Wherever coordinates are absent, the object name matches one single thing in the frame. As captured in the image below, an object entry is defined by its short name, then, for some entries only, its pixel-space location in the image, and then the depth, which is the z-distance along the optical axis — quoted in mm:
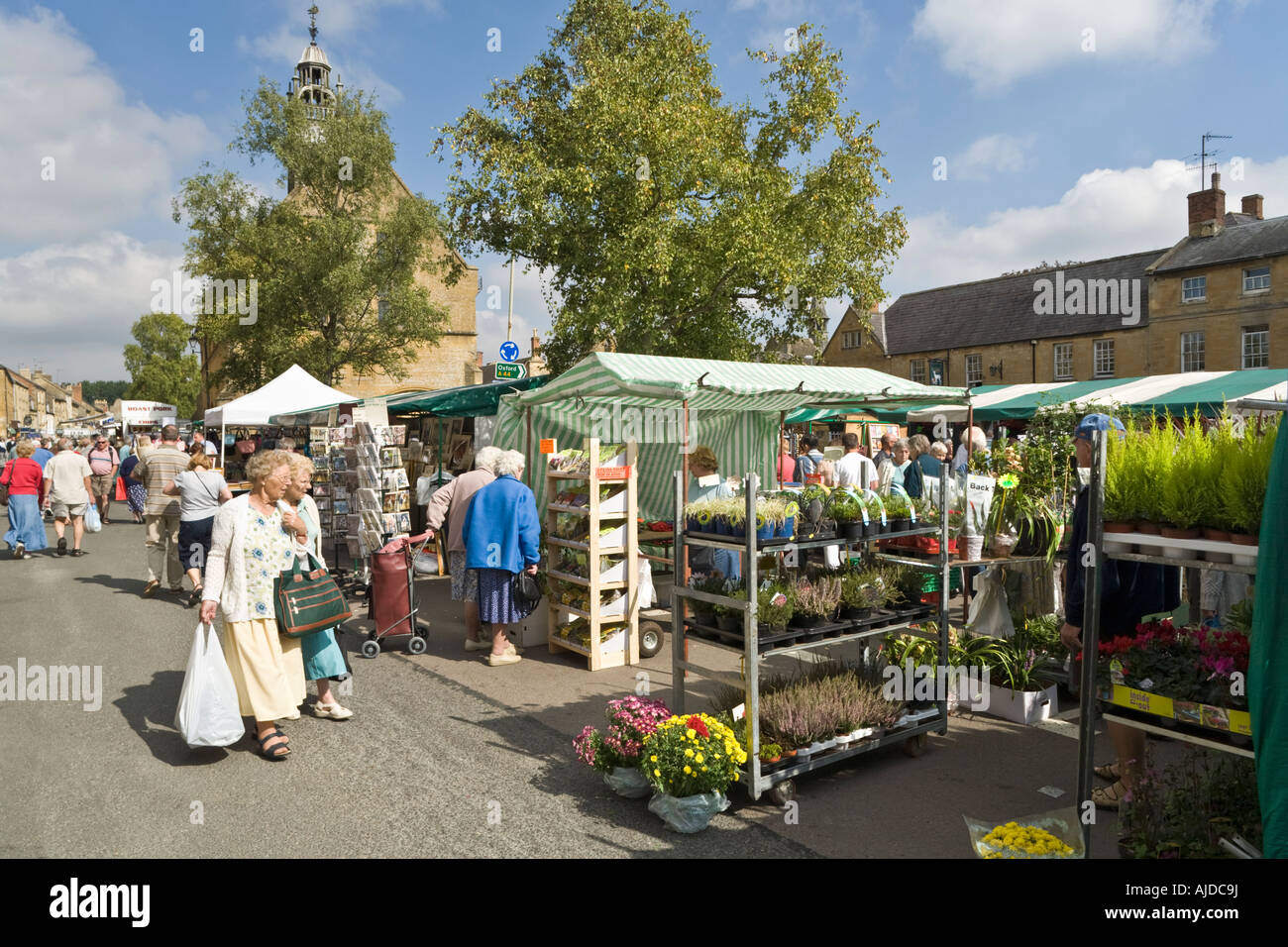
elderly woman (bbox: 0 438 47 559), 13414
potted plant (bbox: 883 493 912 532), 5277
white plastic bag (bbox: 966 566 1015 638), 6457
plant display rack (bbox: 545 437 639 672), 7297
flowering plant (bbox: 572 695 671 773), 4457
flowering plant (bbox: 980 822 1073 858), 3184
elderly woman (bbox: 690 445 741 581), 7918
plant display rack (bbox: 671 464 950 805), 4359
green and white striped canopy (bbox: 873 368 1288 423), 15102
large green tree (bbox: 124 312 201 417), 69250
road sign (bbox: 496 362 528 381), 12742
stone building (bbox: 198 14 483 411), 41156
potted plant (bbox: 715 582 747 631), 4625
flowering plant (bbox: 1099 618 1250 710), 3113
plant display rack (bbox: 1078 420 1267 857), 3145
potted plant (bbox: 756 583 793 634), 4508
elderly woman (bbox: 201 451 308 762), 5051
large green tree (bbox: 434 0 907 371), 16656
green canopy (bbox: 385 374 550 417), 12914
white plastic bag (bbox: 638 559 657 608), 8188
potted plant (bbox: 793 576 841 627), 4664
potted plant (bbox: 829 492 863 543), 4996
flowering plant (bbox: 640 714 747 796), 4141
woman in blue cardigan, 7188
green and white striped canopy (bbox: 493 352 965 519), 7770
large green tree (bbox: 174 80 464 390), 28094
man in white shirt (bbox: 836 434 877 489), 10833
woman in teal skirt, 5730
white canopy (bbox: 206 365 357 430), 14570
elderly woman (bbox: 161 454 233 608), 9195
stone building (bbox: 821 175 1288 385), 32875
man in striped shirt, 10469
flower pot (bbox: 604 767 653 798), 4441
